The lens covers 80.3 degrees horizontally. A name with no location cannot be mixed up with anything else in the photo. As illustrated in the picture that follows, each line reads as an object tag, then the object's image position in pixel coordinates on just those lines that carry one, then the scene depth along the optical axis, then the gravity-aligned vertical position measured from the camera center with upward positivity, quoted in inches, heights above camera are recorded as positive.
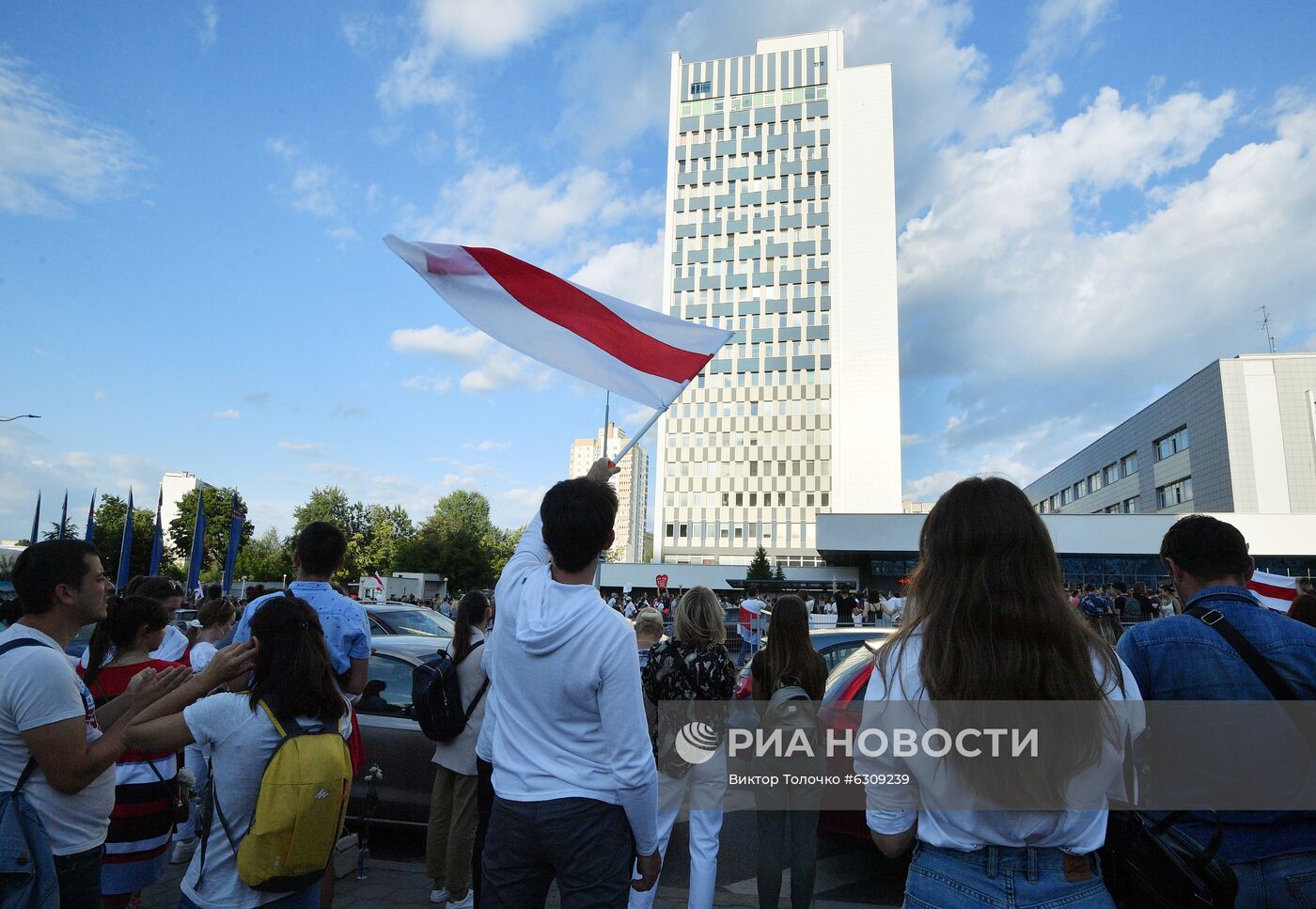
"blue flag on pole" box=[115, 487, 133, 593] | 1695.7 +23.2
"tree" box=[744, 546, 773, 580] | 2266.2 -26.1
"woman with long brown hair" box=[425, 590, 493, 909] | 189.2 -57.1
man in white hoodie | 93.5 -24.2
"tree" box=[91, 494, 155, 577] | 2618.1 +85.8
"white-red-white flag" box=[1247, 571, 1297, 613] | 297.4 -10.0
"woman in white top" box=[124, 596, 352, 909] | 105.6 -22.0
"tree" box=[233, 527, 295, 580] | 2657.5 -16.4
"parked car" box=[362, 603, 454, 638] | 428.1 -33.8
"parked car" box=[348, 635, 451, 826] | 232.4 -58.9
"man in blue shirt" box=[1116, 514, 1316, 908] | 94.3 -12.7
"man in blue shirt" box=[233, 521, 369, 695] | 163.2 -10.1
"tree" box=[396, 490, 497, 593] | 2706.7 +21.7
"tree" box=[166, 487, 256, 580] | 2913.4 +120.6
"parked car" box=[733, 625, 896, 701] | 289.1 -29.4
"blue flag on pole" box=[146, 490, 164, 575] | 1391.7 +14.3
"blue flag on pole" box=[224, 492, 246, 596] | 1296.8 +32.4
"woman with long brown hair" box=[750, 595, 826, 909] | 171.3 -60.2
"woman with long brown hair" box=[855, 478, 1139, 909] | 72.2 -14.1
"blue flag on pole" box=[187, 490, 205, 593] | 1347.2 +7.6
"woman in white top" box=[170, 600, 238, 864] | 219.6 -26.2
